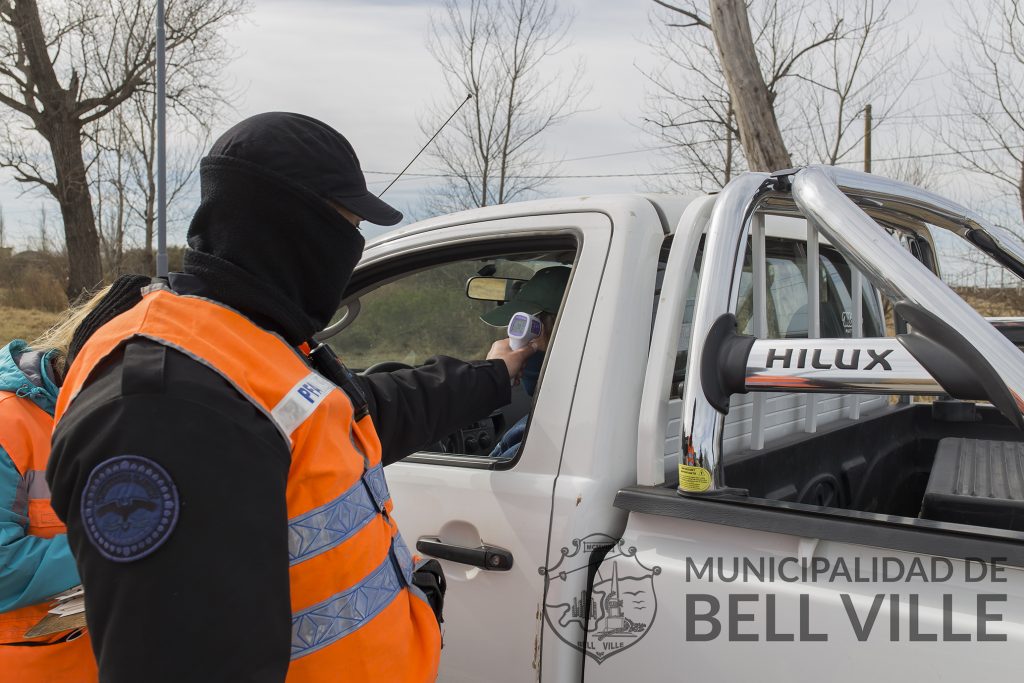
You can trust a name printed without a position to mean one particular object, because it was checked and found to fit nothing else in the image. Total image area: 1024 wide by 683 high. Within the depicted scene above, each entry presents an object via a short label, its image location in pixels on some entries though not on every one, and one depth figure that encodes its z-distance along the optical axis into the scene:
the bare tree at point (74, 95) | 16.19
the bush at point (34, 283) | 20.52
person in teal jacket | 1.51
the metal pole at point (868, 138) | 18.67
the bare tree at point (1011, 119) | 11.47
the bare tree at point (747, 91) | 7.48
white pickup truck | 1.34
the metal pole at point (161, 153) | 9.97
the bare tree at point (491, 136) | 13.09
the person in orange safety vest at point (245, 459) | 0.99
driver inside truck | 2.41
